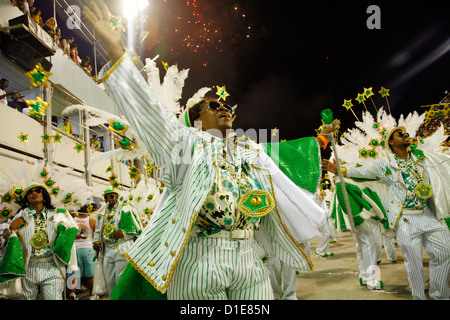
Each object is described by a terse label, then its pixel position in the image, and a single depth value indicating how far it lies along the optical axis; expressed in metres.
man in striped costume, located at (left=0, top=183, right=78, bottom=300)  4.22
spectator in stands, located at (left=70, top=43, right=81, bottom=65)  13.24
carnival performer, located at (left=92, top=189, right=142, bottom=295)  5.98
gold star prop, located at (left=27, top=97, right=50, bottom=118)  5.57
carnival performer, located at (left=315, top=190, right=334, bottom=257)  8.88
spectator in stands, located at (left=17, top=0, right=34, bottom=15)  9.99
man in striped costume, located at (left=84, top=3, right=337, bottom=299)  1.70
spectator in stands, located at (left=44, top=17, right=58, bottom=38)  11.13
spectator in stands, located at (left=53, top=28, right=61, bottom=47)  11.64
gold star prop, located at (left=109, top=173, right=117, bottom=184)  6.31
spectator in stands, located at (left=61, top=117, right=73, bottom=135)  12.36
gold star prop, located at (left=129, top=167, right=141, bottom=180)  4.58
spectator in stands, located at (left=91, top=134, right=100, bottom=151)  15.09
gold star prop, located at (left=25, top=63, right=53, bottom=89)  4.32
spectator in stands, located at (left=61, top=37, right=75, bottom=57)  12.62
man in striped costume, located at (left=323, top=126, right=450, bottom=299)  3.76
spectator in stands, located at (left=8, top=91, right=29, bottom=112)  9.53
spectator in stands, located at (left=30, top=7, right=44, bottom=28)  10.33
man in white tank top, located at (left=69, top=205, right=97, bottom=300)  7.42
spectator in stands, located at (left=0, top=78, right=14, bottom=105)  8.88
